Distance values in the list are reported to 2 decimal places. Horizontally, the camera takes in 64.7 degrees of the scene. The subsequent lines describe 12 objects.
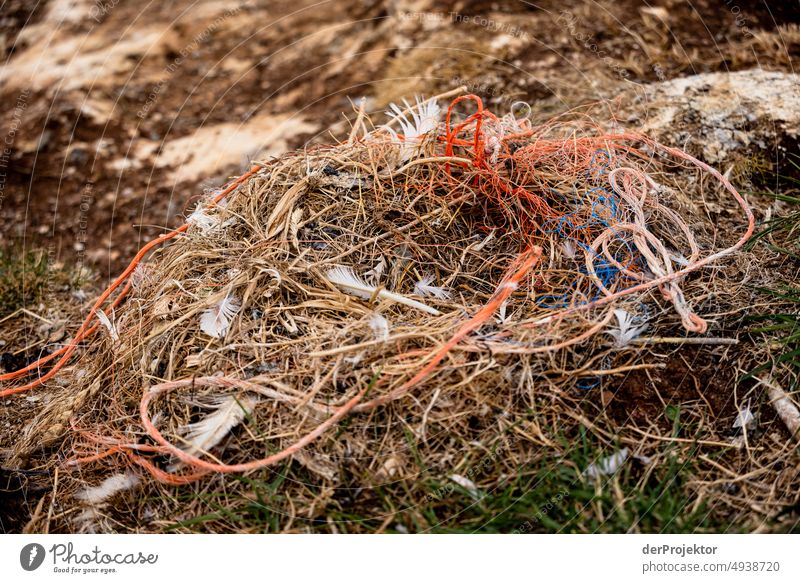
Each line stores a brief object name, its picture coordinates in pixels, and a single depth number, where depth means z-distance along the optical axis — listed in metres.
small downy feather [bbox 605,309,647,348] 2.18
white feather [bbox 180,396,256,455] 2.09
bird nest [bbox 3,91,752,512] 2.09
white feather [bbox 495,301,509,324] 2.25
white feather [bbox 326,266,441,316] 2.31
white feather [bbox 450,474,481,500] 1.95
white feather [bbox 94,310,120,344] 2.57
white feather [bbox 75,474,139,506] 2.20
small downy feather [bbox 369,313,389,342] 2.19
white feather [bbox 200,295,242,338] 2.31
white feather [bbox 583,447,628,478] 1.95
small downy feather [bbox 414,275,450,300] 2.43
